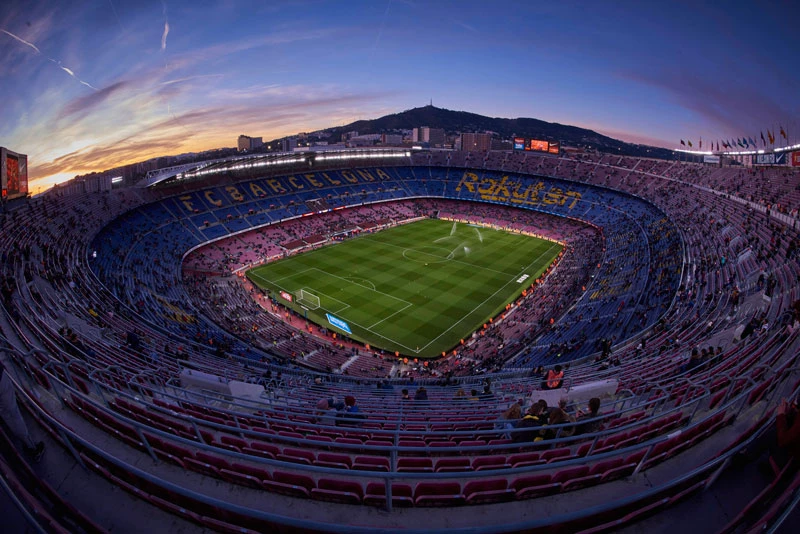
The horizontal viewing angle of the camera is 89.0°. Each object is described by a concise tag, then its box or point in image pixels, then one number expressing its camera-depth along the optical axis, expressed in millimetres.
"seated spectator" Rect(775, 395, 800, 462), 4508
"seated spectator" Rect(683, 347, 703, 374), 11549
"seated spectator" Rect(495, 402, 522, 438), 7863
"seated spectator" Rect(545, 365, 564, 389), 11749
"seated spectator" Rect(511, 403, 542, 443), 6895
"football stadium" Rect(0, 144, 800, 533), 4941
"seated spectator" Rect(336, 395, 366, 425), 9934
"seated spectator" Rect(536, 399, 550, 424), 6969
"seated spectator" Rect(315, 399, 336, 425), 8477
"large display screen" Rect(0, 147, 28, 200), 31762
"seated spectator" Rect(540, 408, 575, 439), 6660
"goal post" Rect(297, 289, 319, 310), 35781
